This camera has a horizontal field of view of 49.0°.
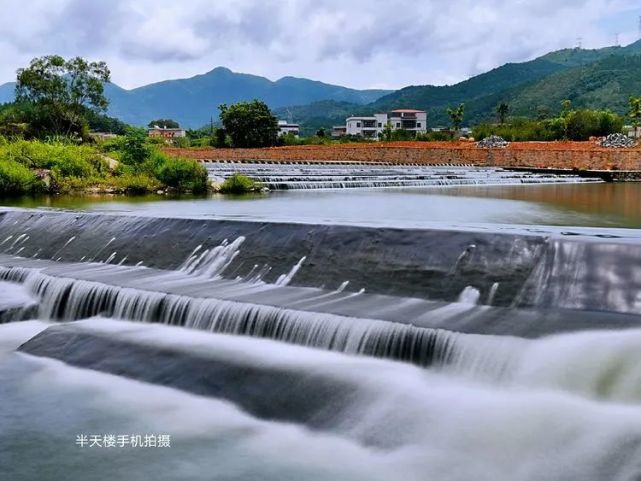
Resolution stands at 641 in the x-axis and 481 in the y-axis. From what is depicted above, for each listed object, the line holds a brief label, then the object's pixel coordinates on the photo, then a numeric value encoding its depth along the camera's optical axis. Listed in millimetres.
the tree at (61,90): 41219
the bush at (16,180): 19719
